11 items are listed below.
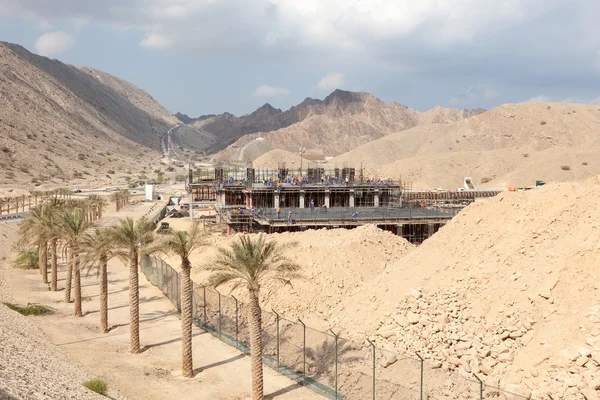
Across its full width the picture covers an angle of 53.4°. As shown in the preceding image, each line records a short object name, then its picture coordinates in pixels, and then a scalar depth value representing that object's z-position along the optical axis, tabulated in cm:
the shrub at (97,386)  1812
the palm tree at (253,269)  1992
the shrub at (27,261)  4371
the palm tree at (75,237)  3048
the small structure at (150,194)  10006
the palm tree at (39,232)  3534
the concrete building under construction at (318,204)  4953
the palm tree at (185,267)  2288
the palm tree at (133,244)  2530
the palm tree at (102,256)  2711
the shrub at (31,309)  2898
